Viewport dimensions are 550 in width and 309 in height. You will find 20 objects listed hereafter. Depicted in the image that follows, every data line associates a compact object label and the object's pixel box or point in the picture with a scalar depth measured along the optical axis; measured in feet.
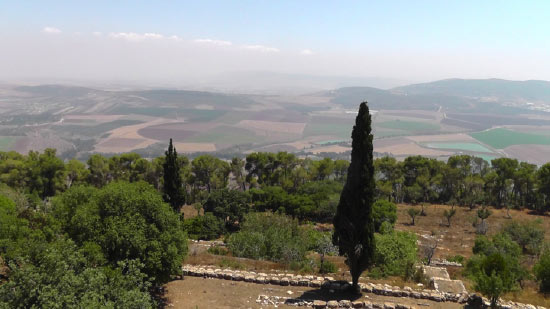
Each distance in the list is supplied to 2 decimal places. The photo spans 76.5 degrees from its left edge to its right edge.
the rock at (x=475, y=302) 52.85
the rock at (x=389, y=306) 50.49
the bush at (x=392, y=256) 66.80
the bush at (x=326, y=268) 68.33
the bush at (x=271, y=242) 75.87
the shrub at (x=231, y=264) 68.18
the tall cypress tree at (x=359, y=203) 52.16
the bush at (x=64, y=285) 31.65
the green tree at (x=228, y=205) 123.75
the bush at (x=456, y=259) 93.73
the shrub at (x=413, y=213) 144.91
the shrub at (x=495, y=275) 48.11
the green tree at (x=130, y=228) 46.85
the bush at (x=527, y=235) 102.28
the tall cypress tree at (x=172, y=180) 101.40
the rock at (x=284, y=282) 59.06
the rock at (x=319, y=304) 50.92
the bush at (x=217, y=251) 82.21
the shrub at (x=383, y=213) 124.47
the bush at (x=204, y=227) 111.04
